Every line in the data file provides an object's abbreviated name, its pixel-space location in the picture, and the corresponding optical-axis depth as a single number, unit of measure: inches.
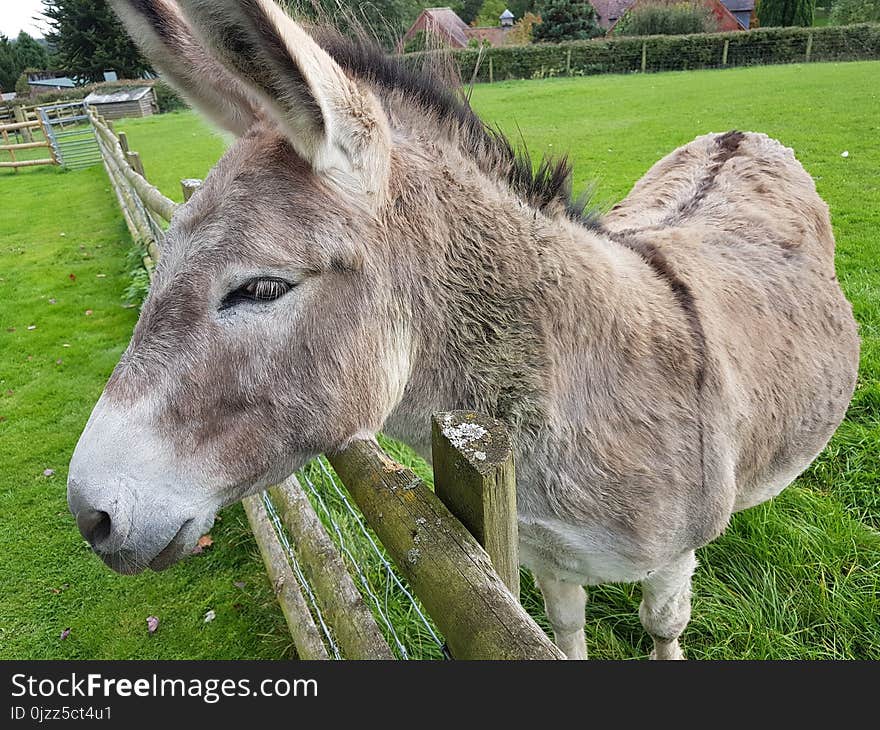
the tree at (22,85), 1856.9
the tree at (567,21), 1675.7
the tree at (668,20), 1585.9
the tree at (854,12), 1691.7
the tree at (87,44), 1662.2
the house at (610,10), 2556.6
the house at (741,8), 2444.6
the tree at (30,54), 2311.8
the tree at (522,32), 1820.9
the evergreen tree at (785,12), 1598.2
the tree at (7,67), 2231.8
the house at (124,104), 1381.5
